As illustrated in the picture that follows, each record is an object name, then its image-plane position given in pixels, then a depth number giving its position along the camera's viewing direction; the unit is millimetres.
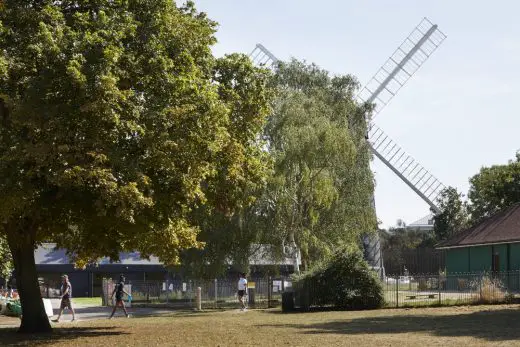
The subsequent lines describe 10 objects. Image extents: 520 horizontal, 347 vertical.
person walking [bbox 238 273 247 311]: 43969
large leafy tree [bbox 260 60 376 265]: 45625
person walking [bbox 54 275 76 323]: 34812
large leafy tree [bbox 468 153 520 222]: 75062
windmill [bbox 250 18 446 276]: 70438
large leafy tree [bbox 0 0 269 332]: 20578
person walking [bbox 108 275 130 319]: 38094
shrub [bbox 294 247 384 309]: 40344
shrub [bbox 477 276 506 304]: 39656
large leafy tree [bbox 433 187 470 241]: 84188
